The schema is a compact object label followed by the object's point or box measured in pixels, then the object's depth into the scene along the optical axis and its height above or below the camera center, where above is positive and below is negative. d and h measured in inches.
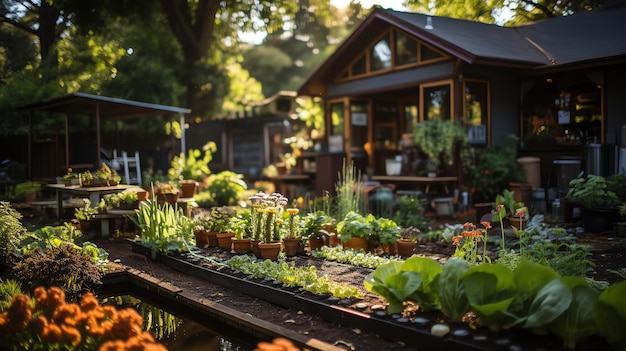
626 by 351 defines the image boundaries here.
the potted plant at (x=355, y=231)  229.1 -26.6
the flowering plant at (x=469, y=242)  164.9 -24.1
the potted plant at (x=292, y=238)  224.5 -28.3
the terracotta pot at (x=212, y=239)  248.7 -30.9
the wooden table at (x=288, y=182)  494.3 -9.8
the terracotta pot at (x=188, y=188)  332.2 -8.9
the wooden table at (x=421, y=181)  387.5 -8.8
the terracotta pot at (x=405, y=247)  225.0 -33.0
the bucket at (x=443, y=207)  378.9 -27.4
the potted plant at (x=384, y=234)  227.1 -27.7
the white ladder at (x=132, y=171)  452.8 +3.8
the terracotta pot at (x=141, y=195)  303.3 -11.6
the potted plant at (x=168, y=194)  304.8 -11.4
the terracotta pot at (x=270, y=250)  215.9 -31.7
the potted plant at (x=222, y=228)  244.8 -25.9
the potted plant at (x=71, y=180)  330.6 -2.3
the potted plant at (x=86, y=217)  305.3 -23.6
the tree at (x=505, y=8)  423.1 +140.7
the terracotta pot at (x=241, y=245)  233.8 -31.9
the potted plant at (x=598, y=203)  276.5 -19.6
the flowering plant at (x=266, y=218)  220.1 -19.5
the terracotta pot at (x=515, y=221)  256.8 -26.7
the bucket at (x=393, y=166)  426.7 +2.8
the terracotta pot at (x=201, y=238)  253.8 -30.7
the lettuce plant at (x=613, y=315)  106.8 -30.4
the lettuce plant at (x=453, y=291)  127.4 -29.5
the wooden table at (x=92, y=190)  308.2 -8.2
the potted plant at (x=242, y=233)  234.2 -27.3
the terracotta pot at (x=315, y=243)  239.8 -32.4
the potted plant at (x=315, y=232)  238.5 -27.2
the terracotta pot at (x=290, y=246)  224.2 -31.3
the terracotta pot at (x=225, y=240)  244.0 -30.8
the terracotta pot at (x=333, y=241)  246.2 -32.8
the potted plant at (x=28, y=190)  393.1 -9.9
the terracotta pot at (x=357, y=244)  233.5 -32.5
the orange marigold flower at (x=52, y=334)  108.4 -32.1
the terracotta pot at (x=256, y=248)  222.5 -31.9
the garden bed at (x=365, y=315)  117.9 -38.6
